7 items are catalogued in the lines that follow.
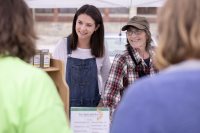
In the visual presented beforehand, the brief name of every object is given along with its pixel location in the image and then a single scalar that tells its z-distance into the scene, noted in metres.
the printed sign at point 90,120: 2.82
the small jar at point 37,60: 2.84
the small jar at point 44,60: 2.83
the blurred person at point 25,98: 1.11
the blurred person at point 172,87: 0.97
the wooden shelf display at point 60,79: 2.78
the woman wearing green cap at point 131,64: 2.80
